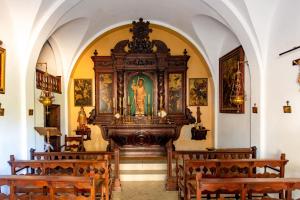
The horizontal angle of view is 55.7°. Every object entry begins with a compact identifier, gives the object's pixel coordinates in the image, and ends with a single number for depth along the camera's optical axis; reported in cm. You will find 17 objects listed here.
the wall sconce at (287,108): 447
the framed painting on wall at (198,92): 911
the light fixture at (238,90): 591
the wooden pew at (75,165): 421
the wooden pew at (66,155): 520
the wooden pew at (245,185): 293
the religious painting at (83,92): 910
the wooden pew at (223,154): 529
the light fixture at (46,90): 601
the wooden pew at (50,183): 306
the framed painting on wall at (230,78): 648
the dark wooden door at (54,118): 798
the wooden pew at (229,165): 411
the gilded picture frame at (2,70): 460
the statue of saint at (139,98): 885
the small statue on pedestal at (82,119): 880
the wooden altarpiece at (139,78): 891
